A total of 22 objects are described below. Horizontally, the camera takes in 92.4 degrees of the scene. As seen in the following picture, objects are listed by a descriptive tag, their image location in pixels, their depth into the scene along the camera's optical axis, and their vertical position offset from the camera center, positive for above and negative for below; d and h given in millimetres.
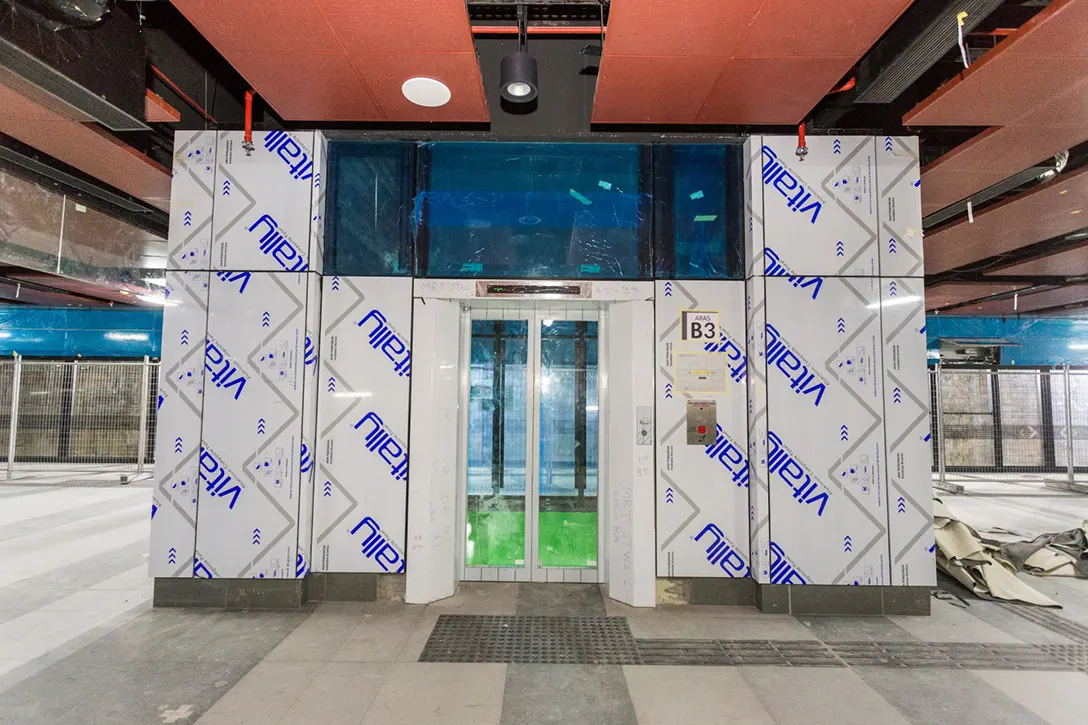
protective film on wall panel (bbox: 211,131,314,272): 4184 +1536
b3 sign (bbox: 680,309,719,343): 4309 +593
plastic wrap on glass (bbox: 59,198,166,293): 6129 +1893
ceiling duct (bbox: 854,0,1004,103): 2961 +2204
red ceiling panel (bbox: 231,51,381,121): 3445 +2200
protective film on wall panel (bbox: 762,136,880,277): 4191 +1557
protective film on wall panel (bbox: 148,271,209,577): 4004 -264
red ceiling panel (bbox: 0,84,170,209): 3721 +1985
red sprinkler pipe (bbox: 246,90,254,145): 4062 +2160
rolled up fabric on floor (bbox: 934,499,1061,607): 4410 -1455
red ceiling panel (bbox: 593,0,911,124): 2957 +2191
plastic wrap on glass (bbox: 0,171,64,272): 5164 +1785
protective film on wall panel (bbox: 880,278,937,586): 4012 -248
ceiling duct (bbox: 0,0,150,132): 2787 +1890
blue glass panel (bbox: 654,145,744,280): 4367 +1578
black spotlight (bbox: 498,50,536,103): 3479 +2155
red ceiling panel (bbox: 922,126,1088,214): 3957 +2038
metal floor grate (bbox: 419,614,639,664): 3285 -1635
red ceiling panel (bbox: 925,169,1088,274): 5070 +2034
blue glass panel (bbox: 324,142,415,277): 4359 +1559
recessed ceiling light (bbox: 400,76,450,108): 3660 +2184
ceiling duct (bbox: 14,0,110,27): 2846 +2148
